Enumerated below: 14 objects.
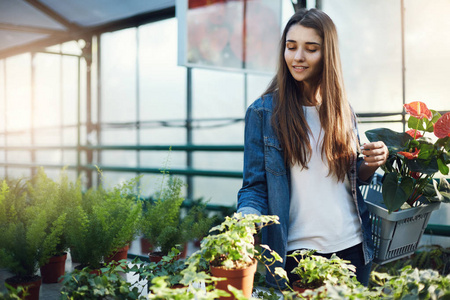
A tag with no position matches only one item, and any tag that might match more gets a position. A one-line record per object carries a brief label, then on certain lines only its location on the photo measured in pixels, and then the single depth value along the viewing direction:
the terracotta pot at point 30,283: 1.35
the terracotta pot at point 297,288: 0.94
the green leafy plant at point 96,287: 0.99
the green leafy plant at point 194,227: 1.98
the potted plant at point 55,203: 1.64
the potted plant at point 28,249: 1.38
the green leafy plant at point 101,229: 1.55
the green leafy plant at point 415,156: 1.34
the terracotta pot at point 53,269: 1.61
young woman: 1.33
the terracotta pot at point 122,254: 1.99
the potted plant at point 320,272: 0.95
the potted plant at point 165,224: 1.85
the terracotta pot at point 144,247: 2.70
